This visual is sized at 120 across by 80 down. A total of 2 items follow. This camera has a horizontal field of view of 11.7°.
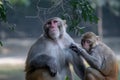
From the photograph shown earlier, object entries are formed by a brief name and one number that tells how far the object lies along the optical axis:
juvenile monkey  10.08
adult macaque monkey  10.05
